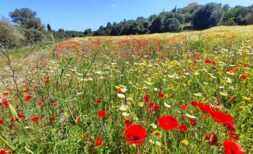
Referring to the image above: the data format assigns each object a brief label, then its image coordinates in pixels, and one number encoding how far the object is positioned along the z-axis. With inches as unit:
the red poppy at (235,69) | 66.3
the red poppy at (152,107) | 39.6
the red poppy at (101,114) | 35.5
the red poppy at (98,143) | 32.0
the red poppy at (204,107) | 28.6
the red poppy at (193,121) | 35.9
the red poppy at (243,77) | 57.7
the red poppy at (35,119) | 38.8
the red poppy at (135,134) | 23.7
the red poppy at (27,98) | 47.0
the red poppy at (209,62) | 72.0
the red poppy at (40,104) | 46.7
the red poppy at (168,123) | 26.7
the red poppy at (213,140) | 27.8
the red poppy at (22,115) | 39.2
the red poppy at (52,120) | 40.4
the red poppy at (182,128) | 31.7
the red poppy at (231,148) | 22.7
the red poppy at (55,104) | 46.2
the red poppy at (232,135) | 31.6
